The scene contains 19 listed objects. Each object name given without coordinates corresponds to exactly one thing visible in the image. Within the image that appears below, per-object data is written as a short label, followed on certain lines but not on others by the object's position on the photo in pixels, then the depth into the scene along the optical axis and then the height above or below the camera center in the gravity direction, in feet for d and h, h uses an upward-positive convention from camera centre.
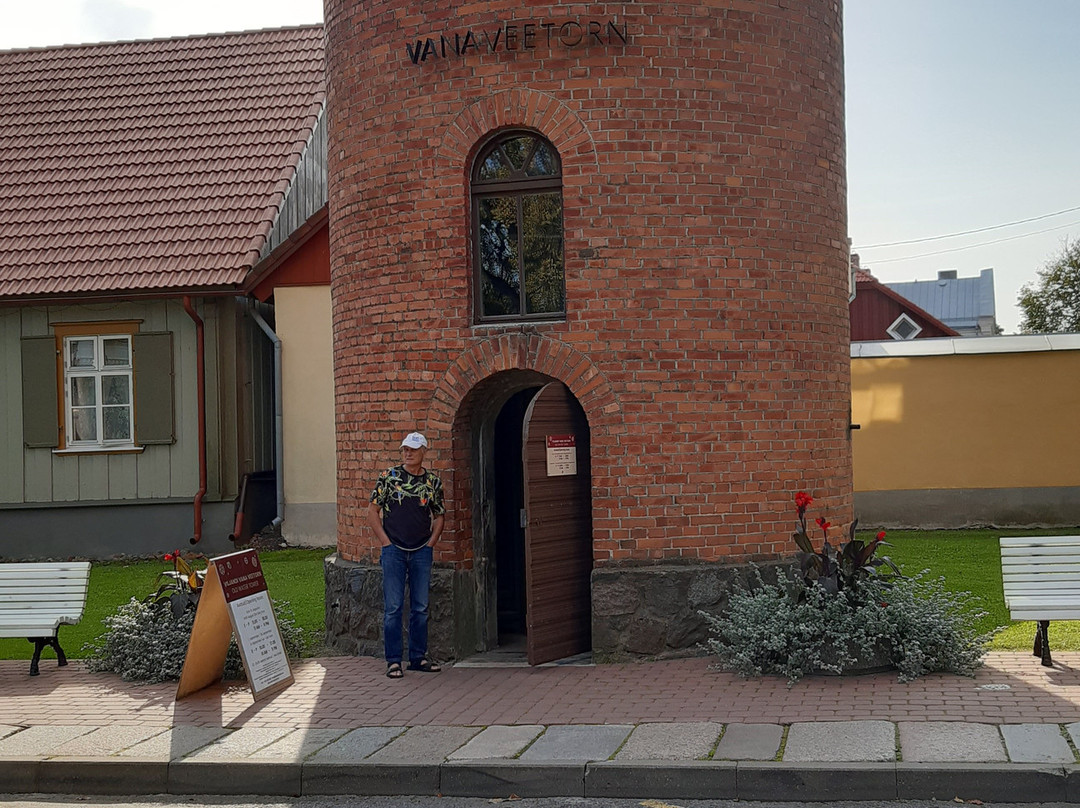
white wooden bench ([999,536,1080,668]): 30.09 -4.45
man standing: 32.94 -3.17
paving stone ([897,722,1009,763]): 21.95 -6.17
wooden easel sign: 30.68 -5.24
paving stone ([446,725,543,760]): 23.99 -6.49
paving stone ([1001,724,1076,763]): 21.65 -6.13
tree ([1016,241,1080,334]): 175.32 +13.95
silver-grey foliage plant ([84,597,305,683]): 33.32 -6.08
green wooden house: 62.64 +3.20
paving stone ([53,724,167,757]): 25.82 -6.74
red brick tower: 33.35 +3.57
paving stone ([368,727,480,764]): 24.26 -6.56
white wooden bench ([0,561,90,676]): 35.04 -4.91
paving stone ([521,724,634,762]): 23.61 -6.43
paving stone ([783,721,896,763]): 22.41 -6.23
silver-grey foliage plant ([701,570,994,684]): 29.22 -5.40
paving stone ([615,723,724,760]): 23.27 -6.37
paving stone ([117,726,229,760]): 25.44 -6.72
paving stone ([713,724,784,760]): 22.89 -6.31
